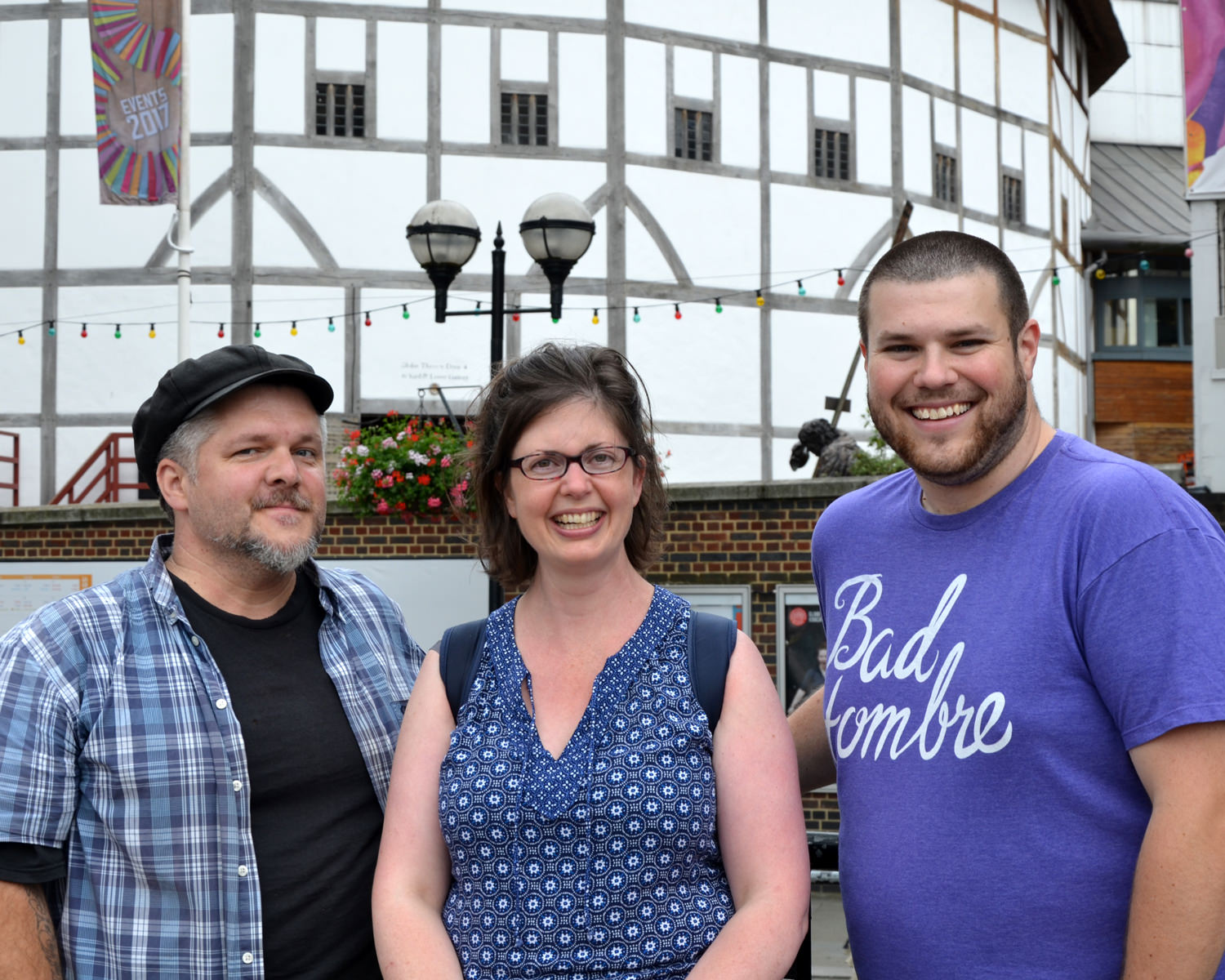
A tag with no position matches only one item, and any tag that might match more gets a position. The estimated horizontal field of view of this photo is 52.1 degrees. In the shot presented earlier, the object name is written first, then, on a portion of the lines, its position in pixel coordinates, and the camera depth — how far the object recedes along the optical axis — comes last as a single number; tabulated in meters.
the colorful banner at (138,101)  12.53
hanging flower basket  8.86
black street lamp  7.63
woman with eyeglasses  1.92
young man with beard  1.75
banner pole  12.57
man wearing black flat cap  2.10
